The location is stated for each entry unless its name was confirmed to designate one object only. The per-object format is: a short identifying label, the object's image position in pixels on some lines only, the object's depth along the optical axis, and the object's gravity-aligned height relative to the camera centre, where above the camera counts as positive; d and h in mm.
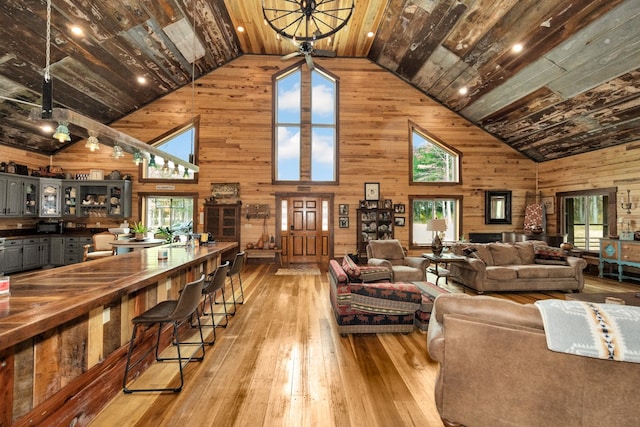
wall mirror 8367 +310
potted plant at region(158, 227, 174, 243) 4902 -319
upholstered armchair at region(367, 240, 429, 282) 4984 -803
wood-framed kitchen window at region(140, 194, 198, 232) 8030 +118
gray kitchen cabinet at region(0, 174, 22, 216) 6094 +404
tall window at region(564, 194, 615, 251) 6762 -30
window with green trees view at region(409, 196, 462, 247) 8359 +74
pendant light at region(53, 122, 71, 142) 2655 +756
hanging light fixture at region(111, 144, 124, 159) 3584 +797
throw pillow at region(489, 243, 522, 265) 5535 -697
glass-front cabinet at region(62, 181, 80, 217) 7340 +414
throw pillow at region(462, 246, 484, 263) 5411 -633
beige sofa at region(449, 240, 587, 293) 5090 -913
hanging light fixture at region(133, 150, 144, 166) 4013 +810
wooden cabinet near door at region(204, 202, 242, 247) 7859 -138
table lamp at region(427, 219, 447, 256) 5980 -155
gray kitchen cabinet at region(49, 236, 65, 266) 7102 -857
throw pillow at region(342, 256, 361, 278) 3484 -630
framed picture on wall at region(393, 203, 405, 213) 8234 +257
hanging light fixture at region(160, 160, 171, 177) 4691 +786
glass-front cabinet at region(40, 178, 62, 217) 6965 +415
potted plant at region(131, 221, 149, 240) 5484 -335
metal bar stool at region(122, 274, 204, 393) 2225 -781
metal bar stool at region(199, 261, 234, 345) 2996 -677
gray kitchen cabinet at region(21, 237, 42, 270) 6559 -884
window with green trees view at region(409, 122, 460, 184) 8398 +1662
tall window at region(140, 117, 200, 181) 7918 +1920
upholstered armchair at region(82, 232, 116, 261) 5683 -601
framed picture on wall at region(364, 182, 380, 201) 8172 +690
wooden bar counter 1521 -816
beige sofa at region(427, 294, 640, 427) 1475 -831
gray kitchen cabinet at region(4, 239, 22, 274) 6152 -881
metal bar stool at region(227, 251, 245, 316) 3793 -645
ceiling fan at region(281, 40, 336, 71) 4668 +2752
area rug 6723 -1304
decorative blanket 1427 -556
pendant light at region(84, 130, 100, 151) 3014 +765
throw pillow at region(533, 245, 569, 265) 5359 -685
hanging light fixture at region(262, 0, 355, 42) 6136 +4425
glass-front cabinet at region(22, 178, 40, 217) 6582 +404
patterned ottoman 3416 -1071
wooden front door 8148 -377
